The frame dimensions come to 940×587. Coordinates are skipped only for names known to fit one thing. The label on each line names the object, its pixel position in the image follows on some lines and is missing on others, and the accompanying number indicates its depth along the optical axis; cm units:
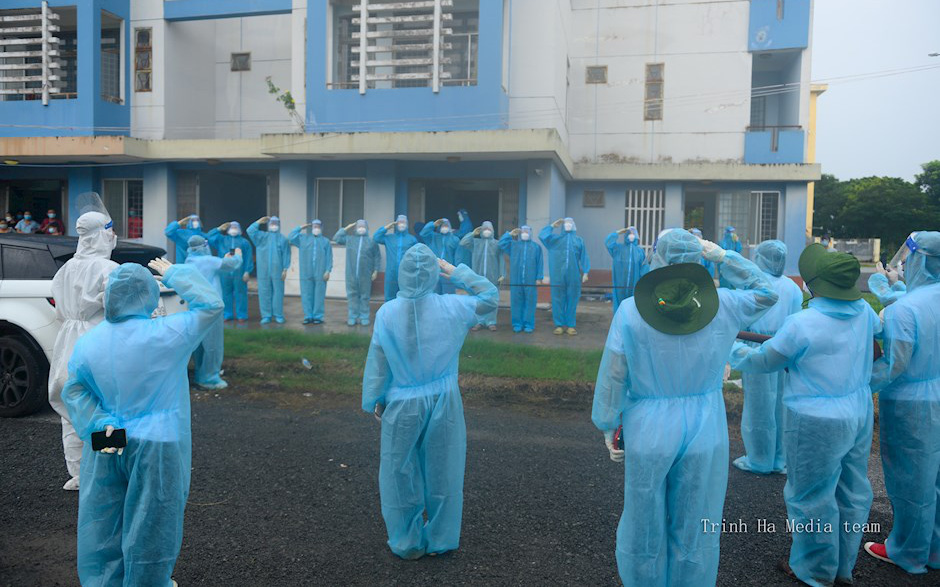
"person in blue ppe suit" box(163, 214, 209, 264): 1138
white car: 676
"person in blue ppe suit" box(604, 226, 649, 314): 1234
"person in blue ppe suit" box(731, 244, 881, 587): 375
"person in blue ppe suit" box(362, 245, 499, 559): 394
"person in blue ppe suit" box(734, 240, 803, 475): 548
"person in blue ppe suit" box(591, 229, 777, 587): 320
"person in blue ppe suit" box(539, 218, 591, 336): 1144
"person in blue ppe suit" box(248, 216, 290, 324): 1207
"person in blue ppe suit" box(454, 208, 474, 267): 1387
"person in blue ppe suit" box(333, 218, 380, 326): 1185
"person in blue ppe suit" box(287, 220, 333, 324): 1201
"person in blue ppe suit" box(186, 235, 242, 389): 791
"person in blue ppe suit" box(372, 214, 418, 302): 1173
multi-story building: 1411
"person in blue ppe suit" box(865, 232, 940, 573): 400
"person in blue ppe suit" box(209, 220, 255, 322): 1180
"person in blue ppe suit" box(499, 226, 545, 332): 1151
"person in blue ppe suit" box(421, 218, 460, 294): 1259
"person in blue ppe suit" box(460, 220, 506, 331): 1225
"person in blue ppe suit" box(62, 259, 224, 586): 316
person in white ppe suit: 512
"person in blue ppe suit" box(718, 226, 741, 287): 1423
